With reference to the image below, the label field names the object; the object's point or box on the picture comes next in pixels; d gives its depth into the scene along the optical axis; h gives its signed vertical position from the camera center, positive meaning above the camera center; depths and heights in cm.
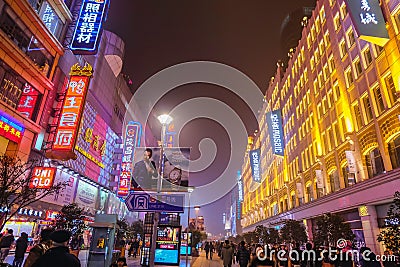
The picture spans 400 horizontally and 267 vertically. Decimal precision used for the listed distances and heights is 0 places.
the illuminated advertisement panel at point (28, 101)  2333 +1091
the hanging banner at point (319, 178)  2549 +577
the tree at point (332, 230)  1581 +74
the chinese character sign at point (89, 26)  2448 +1820
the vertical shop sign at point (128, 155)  4447 +1333
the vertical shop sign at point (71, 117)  2314 +968
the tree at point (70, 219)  1576 +87
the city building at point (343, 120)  1673 +988
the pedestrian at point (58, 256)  324 -25
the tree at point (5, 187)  948 +163
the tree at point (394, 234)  970 +39
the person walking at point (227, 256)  1352 -74
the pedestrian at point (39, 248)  552 -28
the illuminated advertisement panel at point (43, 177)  2322 +463
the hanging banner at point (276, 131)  3797 +1459
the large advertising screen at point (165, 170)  1421 +345
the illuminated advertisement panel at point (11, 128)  1948 +746
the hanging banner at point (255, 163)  5241 +1412
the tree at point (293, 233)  2394 +78
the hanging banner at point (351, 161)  1972 +568
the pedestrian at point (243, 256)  1223 -66
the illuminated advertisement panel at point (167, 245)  1562 -39
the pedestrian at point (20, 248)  1252 -64
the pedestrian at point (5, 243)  1210 -44
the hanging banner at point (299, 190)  3121 +573
